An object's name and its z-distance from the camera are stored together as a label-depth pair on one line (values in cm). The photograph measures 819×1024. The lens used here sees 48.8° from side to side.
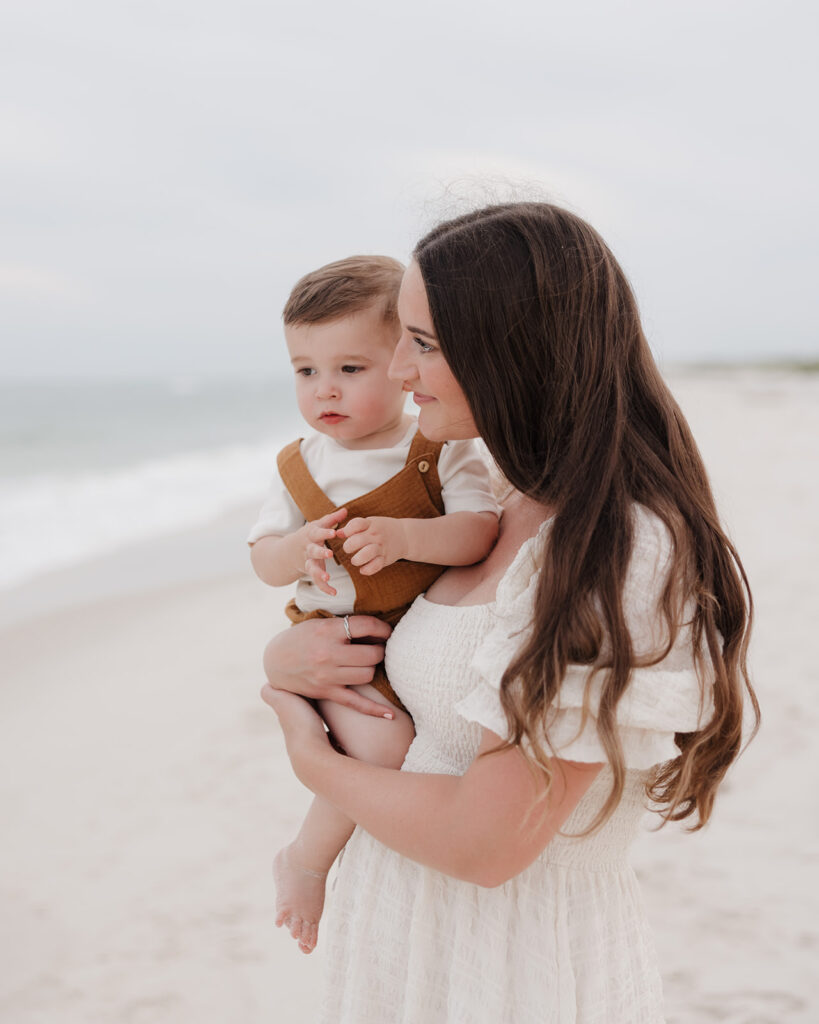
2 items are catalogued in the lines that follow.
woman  132
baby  187
